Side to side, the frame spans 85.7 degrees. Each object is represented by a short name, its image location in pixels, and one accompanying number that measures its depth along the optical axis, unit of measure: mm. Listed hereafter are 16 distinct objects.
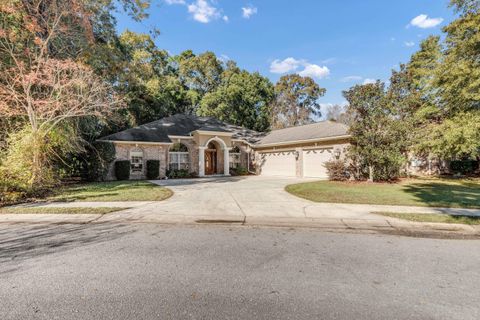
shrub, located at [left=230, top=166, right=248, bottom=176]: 24109
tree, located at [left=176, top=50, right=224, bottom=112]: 31719
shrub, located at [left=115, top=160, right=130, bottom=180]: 18531
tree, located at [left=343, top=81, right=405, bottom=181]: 16047
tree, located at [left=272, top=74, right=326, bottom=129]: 43719
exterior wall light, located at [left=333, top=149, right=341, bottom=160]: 18066
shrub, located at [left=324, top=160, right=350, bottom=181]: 17219
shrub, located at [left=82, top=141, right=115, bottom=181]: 17969
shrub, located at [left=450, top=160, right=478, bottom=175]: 22141
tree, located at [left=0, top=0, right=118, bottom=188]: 11102
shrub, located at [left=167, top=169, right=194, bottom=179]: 20906
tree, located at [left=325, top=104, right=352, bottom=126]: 58228
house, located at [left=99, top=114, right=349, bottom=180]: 19281
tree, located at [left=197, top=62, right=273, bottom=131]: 29516
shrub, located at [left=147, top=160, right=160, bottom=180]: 19656
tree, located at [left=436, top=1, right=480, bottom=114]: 17391
